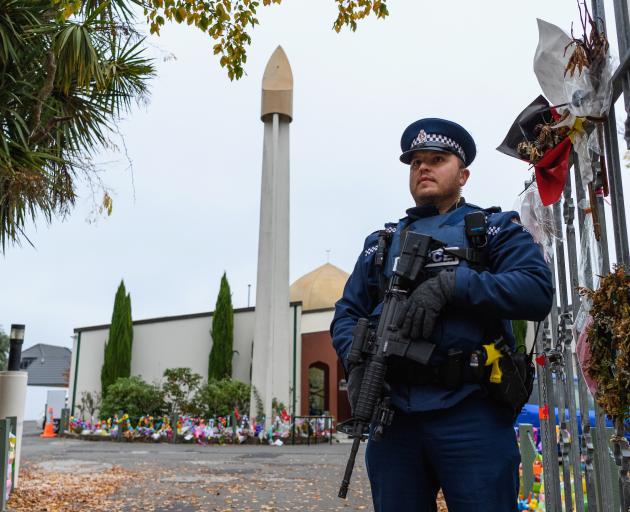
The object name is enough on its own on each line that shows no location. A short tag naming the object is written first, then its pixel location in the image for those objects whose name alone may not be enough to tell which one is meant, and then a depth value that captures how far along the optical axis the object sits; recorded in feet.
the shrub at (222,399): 66.54
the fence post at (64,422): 72.90
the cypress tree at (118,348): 82.64
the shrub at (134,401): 69.15
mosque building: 80.53
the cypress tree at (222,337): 78.23
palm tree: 25.77
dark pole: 27.53
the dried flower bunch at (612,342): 6.73
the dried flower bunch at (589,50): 8.48
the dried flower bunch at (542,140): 9.82
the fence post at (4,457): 19.75
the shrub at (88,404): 77.87
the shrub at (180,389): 67.71
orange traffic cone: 76.77
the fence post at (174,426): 60.47
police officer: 7.00
